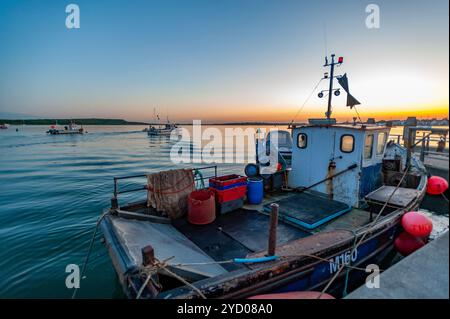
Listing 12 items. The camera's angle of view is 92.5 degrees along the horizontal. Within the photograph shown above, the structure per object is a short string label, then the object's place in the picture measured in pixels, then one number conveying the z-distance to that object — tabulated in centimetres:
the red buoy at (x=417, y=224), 467
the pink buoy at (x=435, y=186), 633
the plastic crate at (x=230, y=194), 641
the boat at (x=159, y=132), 7344
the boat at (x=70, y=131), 6767
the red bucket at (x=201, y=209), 575
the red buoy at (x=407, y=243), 520
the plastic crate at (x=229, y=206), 642
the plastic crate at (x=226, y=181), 646
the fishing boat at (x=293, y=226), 333
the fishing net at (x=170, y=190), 582
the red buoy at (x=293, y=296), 309
